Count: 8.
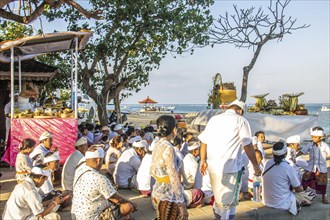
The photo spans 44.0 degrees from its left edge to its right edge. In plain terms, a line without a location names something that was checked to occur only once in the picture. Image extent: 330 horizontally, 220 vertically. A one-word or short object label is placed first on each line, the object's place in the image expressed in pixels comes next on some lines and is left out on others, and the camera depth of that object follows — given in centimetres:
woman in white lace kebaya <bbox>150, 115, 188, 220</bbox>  460
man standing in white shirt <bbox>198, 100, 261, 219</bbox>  541
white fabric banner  1472
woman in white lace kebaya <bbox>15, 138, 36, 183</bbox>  627
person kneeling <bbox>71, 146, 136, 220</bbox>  457
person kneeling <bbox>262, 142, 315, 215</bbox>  645
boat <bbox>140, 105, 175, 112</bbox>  6750
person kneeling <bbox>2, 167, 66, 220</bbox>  469
